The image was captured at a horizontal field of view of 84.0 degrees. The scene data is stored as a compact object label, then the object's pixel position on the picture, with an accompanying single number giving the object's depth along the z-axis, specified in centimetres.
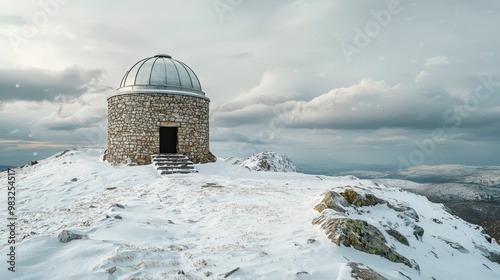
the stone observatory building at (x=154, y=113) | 1736
